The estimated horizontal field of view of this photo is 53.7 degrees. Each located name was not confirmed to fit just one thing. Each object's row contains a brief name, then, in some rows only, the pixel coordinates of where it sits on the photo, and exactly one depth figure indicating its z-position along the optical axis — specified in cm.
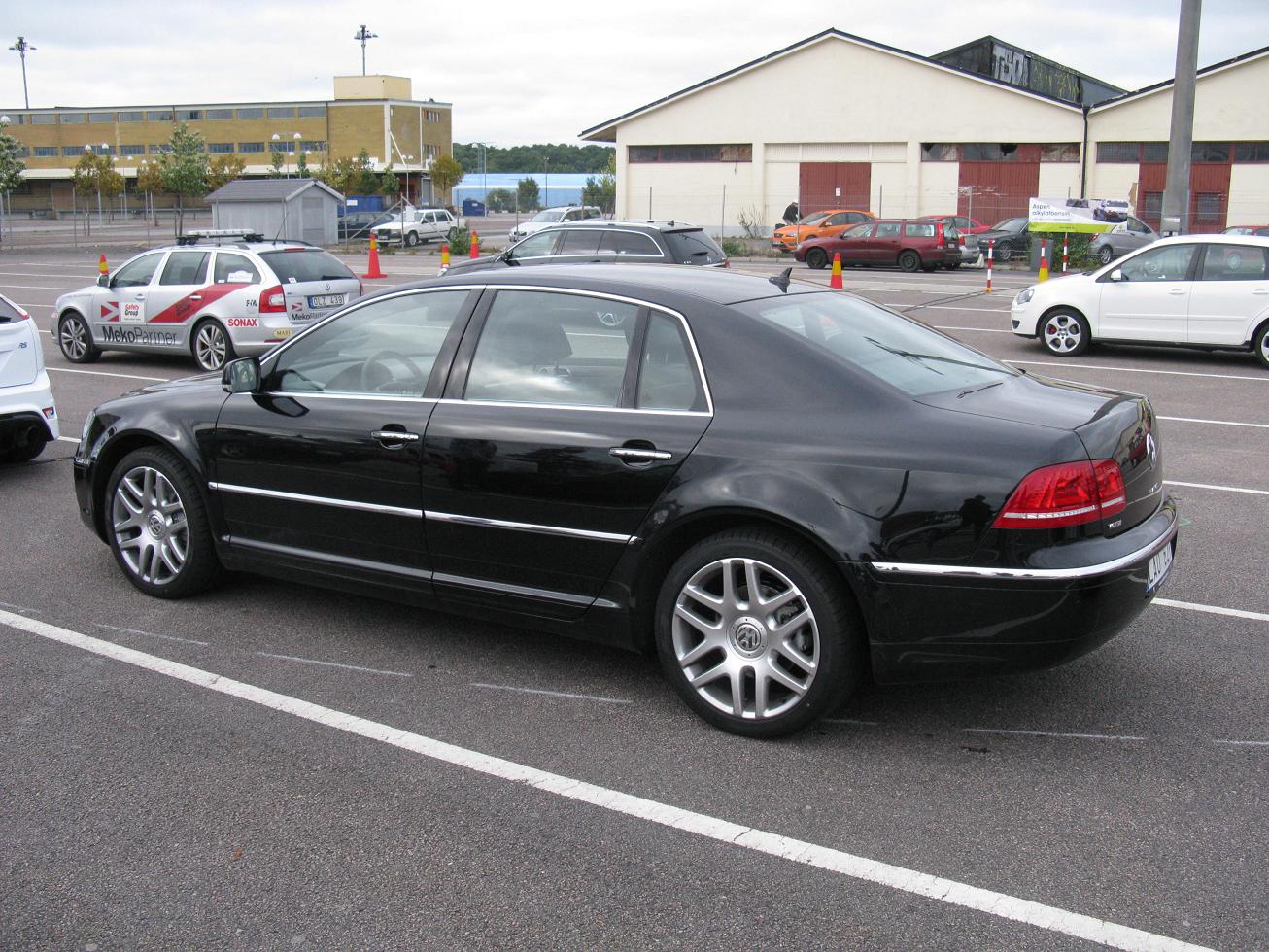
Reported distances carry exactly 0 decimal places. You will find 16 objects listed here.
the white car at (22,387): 839
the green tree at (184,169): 5041
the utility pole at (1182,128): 2125
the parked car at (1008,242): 3553
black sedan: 400
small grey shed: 4000
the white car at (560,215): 4231
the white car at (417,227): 4719
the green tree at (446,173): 7462
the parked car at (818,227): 3759
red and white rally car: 1372
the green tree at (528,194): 7412
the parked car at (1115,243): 3219
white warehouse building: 4331
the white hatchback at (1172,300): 1390
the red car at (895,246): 3212
